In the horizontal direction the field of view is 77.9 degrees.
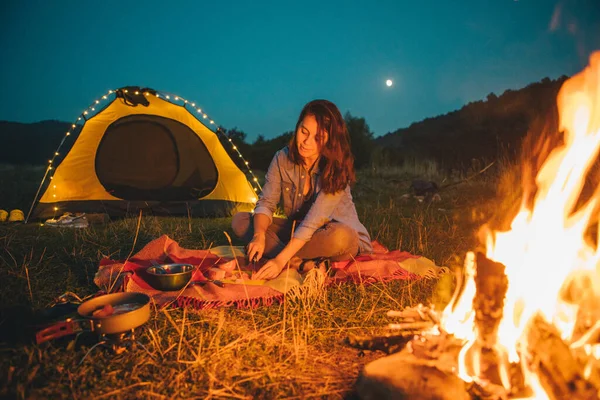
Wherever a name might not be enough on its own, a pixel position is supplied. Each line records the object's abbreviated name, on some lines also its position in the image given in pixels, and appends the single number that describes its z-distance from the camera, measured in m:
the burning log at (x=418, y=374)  1.26
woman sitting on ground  2.81
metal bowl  2.38
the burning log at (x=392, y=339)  1.61
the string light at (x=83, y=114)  5.13
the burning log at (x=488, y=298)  1.40
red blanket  2.41
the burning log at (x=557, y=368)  1.23
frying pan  1.62
